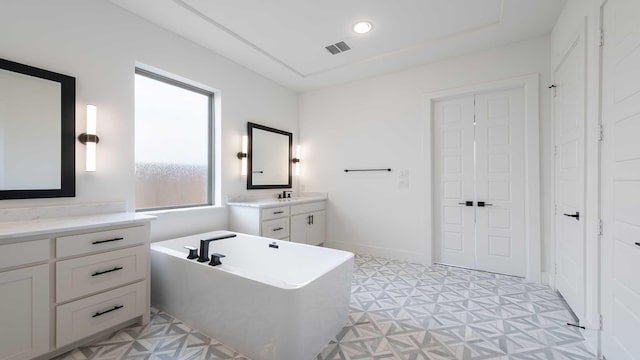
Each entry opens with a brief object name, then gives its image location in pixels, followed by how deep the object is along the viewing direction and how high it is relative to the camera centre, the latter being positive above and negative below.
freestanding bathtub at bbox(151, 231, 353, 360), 1.46 -0.80
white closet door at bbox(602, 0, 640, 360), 1.30 +0.00
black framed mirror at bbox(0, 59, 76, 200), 1.73 +0.33
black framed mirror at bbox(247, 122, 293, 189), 3.55 +0.32
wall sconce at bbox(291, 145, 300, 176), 4.35 +0.29
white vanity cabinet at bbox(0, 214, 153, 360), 1.40 -0.64
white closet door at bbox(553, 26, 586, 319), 1.86 +0.05
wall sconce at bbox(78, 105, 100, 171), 2.03 +0.32
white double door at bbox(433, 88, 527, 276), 2.93 -0.02
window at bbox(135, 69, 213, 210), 2.57 +0.39
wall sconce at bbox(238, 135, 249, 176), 3.43 +0.36
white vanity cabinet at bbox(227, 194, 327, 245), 3.04 -0.51
